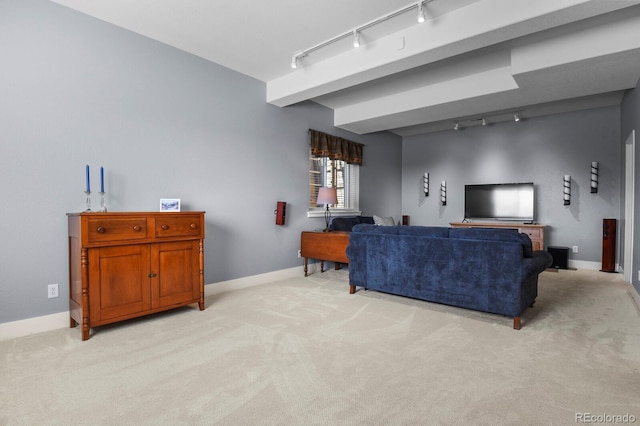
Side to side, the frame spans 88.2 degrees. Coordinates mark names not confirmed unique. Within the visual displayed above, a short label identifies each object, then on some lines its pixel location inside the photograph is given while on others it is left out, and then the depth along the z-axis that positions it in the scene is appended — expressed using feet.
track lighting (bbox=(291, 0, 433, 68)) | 8.73
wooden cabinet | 8.29
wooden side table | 14.66
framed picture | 10.95
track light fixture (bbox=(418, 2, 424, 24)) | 8.64
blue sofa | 9.07
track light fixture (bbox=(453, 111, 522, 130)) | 18.79
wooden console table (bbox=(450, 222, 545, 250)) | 17.94
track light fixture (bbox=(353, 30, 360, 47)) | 10.12
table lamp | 15.58
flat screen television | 19.40
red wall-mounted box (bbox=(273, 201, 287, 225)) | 14.92
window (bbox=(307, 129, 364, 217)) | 17.21
